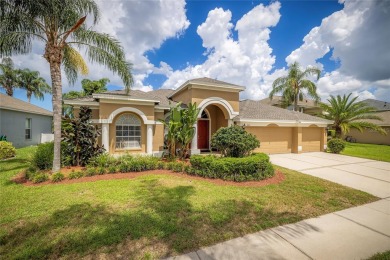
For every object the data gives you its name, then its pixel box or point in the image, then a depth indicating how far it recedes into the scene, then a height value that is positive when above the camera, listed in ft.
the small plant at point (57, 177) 23.96 -6.99
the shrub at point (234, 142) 28.48 -2.08
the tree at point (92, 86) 80.18 +19.40
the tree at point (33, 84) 97.46 +25.02
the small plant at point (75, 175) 25.05 -7.02
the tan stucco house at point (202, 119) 36.58 +2.50
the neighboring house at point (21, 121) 51.47 +1.72
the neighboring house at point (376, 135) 78.80 -1.79
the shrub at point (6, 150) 38.47 -5.45
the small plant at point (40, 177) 23.50 -7.00
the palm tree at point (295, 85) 70.64 +18.80
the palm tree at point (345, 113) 64.95 +6.82
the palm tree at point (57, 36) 22.48 +13.78
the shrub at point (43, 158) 27.99 -5.09
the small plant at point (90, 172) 26.58 -6.89
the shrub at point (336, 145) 50.44 -4.31
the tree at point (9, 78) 87.20 +25.13
